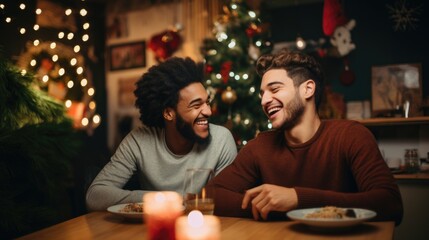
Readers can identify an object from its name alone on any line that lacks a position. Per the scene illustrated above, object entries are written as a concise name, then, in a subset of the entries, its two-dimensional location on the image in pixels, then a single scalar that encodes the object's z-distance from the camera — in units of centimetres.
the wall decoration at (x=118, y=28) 609
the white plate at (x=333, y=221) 128
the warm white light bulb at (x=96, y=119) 563
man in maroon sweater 156
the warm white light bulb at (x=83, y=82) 525
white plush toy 452
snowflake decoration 438
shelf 383
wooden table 133
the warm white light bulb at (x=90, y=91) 543
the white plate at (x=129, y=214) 154
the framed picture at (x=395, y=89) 420
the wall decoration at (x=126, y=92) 594
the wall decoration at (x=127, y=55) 595
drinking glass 127
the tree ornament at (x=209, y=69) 433
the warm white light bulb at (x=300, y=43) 444
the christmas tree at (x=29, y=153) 246
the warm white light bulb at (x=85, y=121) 538
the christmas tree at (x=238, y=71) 414
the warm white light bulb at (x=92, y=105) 549
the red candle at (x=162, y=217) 109
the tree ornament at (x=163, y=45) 548
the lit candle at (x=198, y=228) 87
